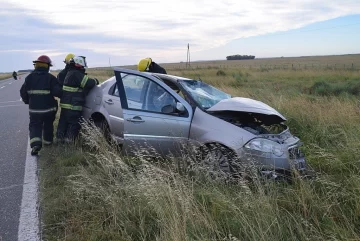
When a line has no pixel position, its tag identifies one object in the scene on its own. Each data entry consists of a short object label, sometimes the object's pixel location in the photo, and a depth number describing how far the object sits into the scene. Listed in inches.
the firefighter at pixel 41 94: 249.6
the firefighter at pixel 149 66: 272.0
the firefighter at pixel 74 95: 246.2
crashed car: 160.2
